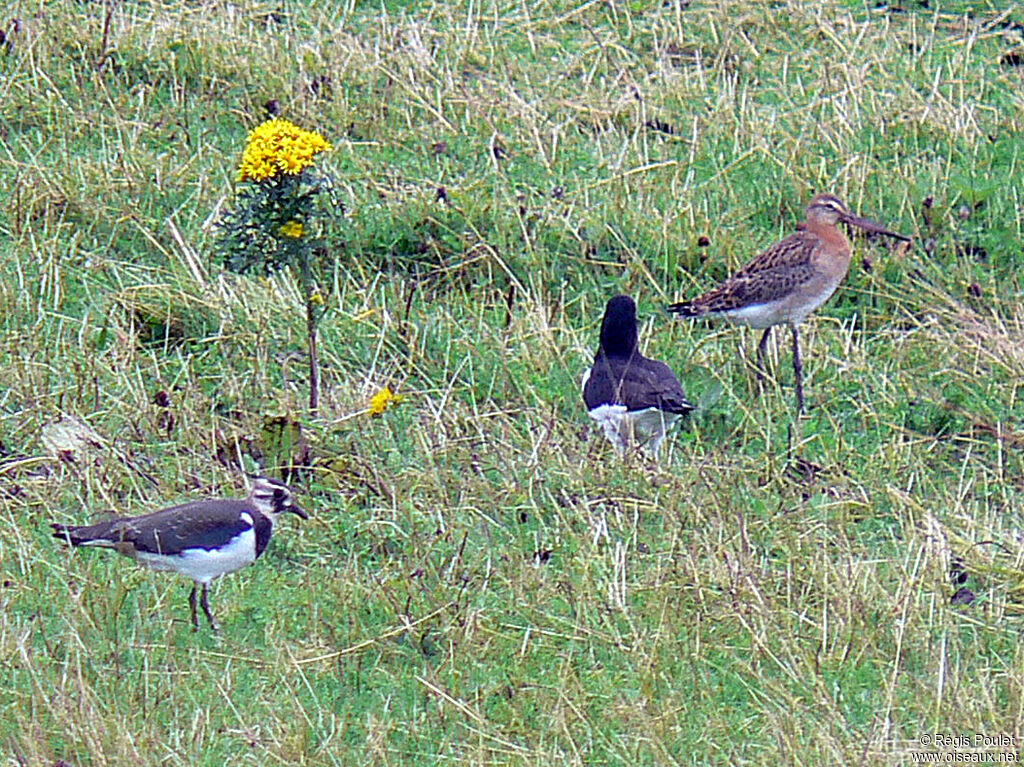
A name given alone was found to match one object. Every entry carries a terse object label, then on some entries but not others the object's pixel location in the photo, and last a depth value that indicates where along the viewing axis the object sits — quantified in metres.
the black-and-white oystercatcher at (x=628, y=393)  13.27
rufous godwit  14.90
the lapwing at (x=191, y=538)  10.40
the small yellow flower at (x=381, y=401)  13.62
